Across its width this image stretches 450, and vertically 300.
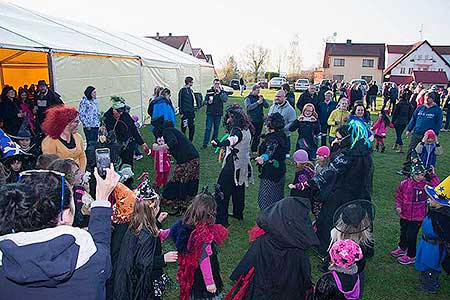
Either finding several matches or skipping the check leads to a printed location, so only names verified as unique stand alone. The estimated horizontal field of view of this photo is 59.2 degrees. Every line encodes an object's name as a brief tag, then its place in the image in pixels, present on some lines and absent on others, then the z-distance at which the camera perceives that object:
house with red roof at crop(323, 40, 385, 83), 57.56
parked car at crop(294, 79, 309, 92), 41.34
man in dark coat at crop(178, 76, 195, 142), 11.16
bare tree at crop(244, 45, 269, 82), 64.25
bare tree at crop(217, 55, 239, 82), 52.03
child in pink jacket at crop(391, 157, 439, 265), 4.95
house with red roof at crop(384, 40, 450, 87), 53.66
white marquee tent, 8.57
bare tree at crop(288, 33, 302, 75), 75.00
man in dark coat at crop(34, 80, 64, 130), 8.67
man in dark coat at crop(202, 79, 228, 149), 11.23
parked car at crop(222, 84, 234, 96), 30.71
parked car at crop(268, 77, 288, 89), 42.35
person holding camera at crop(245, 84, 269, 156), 10.42
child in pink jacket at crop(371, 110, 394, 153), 10.81
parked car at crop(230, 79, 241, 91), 39.56
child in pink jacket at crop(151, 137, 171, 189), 6.95
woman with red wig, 5.00
